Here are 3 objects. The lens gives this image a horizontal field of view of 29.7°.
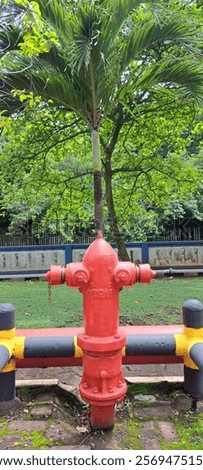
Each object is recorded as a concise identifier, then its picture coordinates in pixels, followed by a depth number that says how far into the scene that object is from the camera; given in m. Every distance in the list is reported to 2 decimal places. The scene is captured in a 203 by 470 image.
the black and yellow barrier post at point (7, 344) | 2.44
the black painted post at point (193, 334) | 2.43
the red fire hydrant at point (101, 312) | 2.06
